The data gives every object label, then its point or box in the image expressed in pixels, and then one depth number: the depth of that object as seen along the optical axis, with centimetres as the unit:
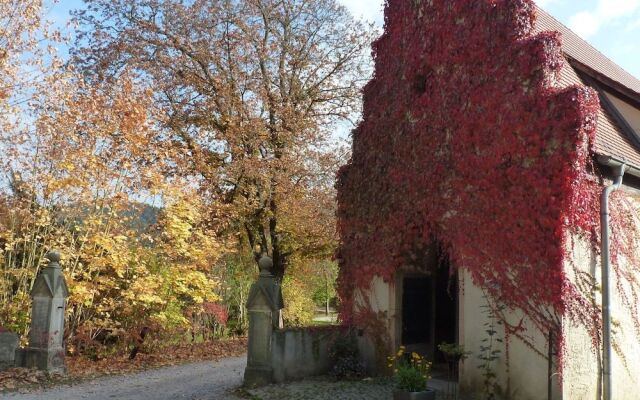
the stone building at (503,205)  863
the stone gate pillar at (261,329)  1020
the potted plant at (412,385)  841
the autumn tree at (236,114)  1872
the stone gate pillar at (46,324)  1123
